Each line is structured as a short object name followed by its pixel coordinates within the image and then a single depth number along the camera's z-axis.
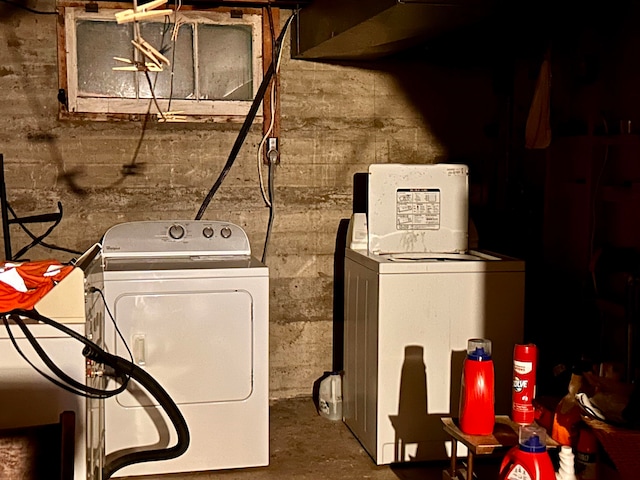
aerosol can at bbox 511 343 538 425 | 2.67
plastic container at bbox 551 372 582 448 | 2.56
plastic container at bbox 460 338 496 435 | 2.63
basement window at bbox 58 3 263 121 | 3.74
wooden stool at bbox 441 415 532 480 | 2.53
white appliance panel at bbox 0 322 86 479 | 2.24
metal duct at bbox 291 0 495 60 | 2.73
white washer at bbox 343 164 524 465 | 3.18
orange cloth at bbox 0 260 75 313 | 2.29
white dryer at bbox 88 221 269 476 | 3.07
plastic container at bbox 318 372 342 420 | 3.83
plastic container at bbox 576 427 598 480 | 2.50
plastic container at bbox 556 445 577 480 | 2.38
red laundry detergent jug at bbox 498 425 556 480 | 2.28
